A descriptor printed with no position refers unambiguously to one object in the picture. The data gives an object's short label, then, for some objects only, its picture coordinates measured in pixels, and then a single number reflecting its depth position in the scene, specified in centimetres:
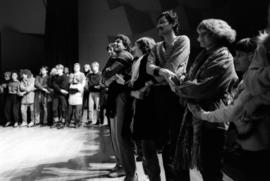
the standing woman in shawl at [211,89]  166
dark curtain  792
